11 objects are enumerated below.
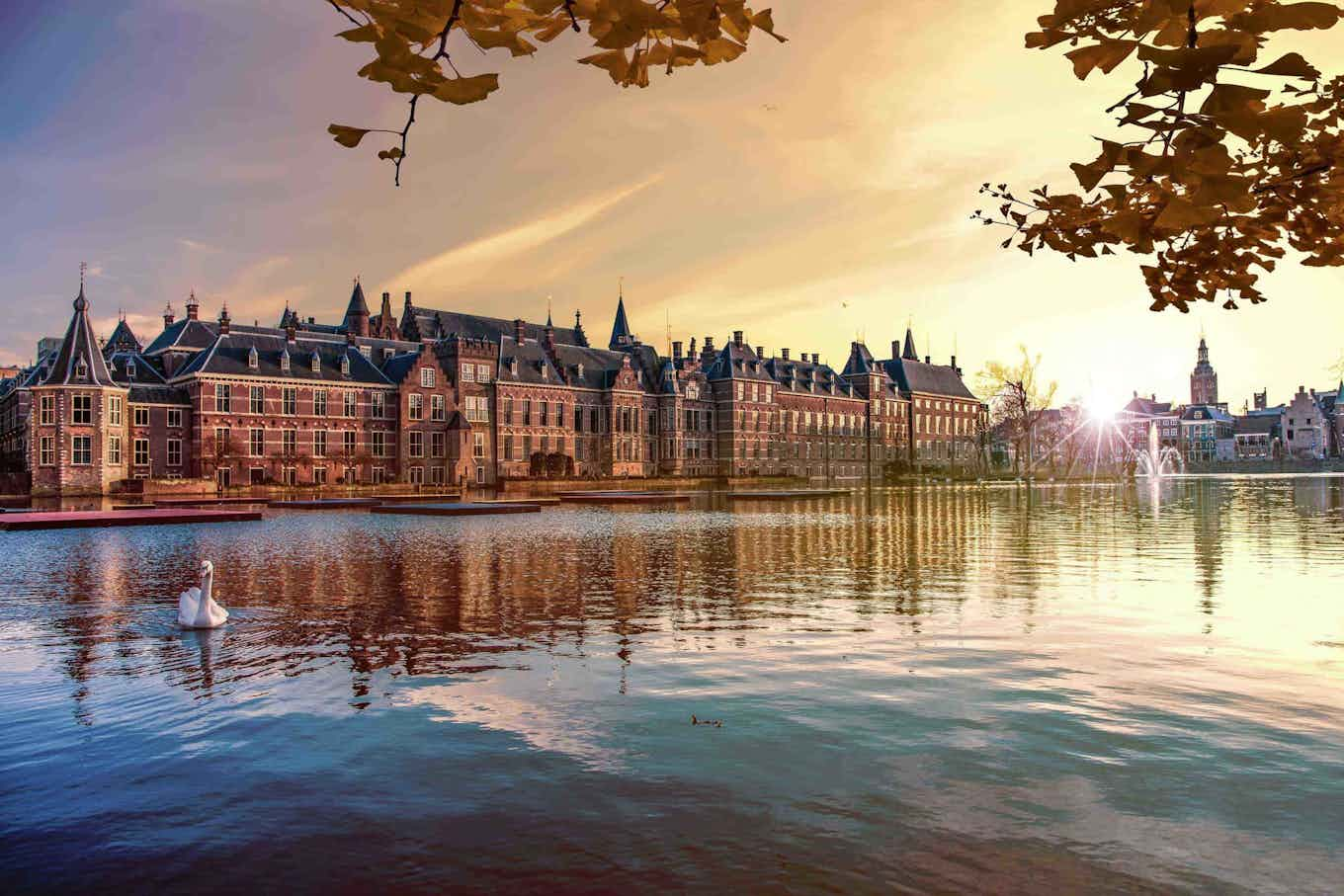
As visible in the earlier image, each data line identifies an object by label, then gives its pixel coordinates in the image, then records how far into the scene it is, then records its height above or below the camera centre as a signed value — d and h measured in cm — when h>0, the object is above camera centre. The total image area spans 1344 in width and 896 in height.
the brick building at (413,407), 6316 +590
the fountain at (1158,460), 15520 +70
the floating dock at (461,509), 4041 -134
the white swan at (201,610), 1191 -156
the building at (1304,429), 16662 +577
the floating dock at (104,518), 3238 -119
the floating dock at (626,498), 5584 -134
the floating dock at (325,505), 4728 -120
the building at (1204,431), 18562 +626
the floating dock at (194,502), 4936 -98
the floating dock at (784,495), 5881 -150
